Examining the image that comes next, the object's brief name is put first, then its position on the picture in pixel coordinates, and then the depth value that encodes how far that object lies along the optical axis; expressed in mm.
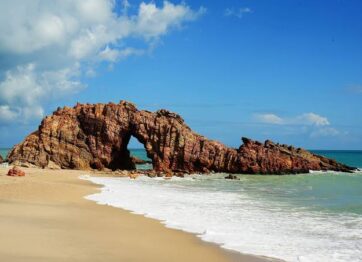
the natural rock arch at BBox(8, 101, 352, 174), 49281
